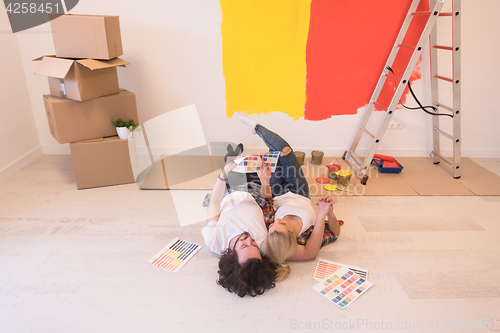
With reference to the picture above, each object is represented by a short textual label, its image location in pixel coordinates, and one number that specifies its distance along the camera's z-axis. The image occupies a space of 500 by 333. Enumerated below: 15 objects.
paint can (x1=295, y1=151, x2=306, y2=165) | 2.96
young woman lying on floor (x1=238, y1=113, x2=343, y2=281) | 1.61
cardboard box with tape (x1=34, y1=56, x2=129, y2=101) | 2.25
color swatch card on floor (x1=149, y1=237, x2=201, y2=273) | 1.79
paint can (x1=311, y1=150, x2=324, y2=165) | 2.99
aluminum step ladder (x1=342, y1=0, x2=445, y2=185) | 2.38
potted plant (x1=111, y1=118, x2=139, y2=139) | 2.52
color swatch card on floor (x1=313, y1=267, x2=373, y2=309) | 1.58
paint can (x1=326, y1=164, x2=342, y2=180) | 2.78
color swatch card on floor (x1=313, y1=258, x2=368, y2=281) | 1.72
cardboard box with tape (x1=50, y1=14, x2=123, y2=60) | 2.24
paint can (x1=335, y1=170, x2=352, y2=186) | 2.63
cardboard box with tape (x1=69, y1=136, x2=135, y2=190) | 2.47
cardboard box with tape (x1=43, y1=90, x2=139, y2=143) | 2.37
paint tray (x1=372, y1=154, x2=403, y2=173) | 2.84
